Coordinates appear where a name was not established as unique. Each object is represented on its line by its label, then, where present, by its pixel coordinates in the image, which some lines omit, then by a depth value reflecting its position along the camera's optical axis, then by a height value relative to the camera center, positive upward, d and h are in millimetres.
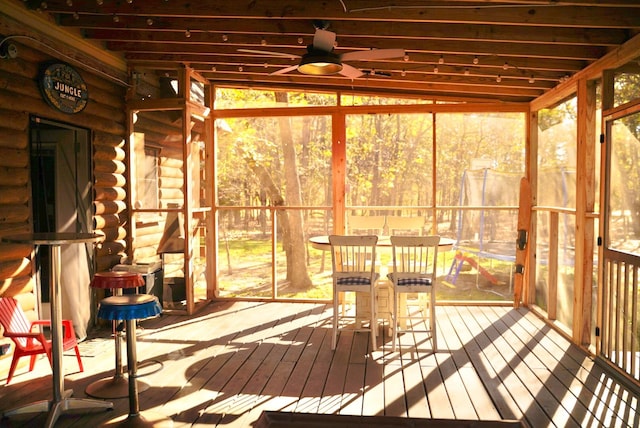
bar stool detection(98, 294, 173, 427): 3119 -807
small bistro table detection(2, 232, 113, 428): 3137 -921
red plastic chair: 3695 -958
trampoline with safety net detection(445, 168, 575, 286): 7199 -323
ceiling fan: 3953 +1115
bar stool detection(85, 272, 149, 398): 3746 -1296
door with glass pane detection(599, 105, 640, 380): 3959 -419
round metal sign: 4570 +1025
